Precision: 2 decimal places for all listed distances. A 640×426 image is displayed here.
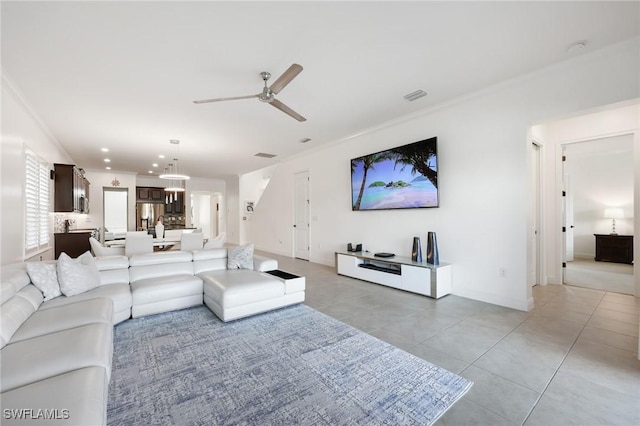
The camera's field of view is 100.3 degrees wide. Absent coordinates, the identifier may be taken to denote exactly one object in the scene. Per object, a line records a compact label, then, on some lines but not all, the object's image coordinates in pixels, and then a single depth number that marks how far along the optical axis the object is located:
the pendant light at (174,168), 5.72
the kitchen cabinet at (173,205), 10.47
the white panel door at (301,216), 6.99
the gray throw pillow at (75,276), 2.71
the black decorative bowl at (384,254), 4.64
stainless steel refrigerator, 9.95
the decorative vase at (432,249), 3.93
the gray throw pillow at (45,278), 2.54
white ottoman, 2.98
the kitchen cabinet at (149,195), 10.03
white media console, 3.77
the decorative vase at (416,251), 4.14
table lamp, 6.19
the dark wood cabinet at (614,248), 5.88
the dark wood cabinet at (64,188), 5.10
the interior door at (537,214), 4.47
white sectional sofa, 1.19
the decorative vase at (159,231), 5.82
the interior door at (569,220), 5.68
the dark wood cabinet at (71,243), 5.20
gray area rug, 1.63
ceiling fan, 2.36
